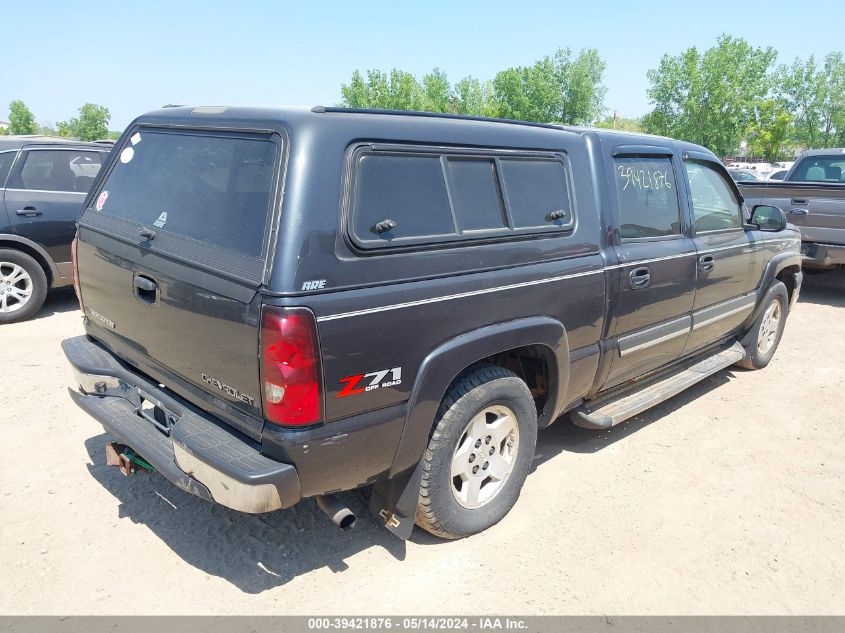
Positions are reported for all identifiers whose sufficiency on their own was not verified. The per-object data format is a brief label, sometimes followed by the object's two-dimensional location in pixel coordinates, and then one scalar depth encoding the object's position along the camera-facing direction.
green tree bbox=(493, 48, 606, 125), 48.94
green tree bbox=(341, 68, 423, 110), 48.56
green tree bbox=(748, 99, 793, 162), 36.03
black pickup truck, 2.32
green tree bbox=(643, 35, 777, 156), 36.75
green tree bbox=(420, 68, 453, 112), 49.25
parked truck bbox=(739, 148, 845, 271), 7.90
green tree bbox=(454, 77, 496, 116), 51.16
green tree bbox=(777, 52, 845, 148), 39.44
